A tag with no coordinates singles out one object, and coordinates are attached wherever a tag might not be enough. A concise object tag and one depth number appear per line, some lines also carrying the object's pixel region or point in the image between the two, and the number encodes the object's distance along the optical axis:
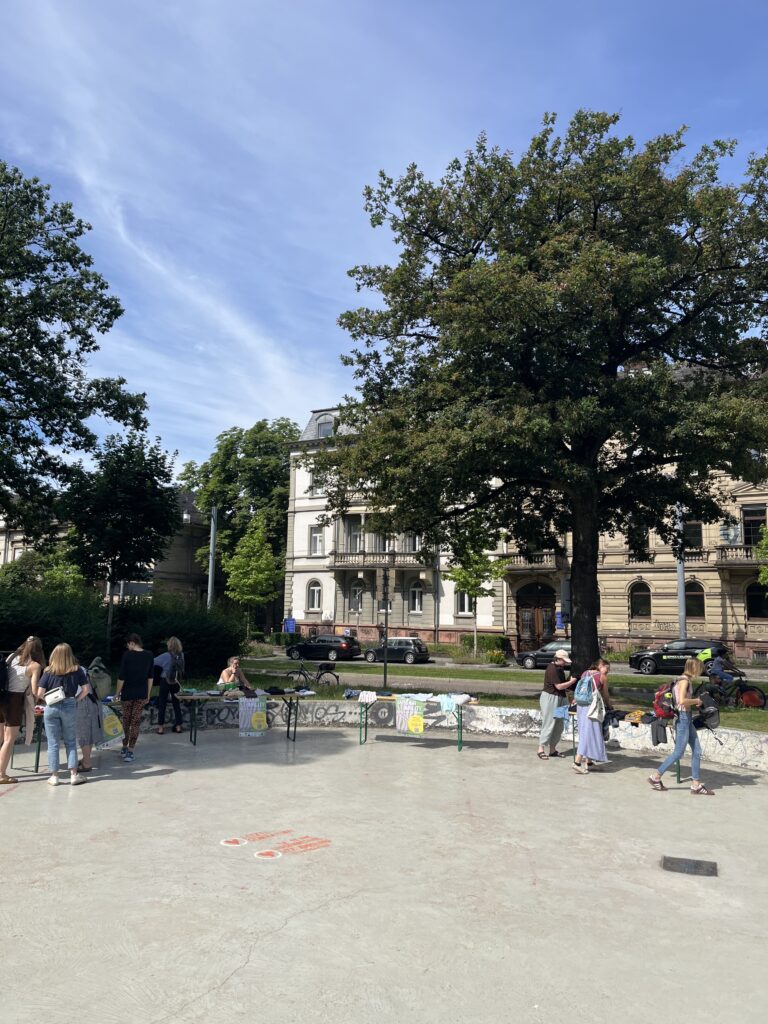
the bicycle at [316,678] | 23.81
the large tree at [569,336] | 17.22
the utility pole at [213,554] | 52.72
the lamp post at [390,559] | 49.05
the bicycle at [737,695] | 19.48
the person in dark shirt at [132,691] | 12.02
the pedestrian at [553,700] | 12.50
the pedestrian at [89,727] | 10.73
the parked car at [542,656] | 35.56
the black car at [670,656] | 35.09
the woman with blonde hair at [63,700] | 10.22
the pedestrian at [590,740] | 11.71
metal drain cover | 7.22
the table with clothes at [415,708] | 13.98
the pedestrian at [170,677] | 14.51
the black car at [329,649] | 42.94
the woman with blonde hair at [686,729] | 10.55
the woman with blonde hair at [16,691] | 10.16
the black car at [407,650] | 40.60
